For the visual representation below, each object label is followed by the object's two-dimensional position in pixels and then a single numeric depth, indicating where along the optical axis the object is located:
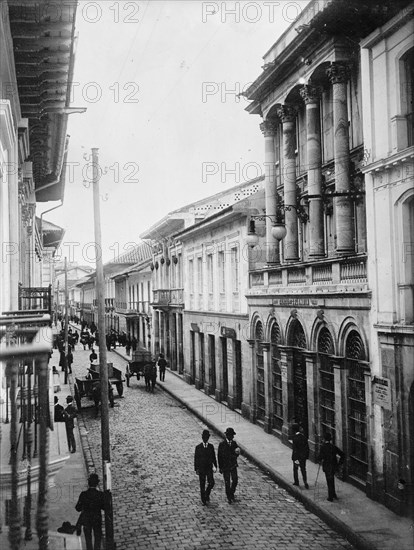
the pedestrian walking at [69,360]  31.17
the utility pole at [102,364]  10.36
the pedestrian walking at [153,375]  27.95
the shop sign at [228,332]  23.15
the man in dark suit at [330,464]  12.41
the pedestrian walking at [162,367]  30.83
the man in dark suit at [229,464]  12.77
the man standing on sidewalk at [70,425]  15.61
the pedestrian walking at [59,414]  16.34
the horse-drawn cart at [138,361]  29.77
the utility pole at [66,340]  29.89
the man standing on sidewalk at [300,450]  13.34
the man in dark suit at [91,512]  9.54
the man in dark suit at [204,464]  12.50
